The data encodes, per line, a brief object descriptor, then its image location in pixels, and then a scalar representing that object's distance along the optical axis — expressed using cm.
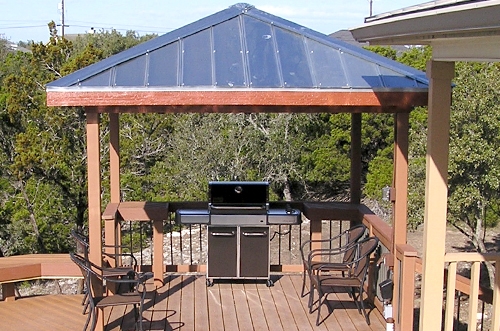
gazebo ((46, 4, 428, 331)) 452
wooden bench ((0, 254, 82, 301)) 534
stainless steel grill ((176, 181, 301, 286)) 601
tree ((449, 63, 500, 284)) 1472
